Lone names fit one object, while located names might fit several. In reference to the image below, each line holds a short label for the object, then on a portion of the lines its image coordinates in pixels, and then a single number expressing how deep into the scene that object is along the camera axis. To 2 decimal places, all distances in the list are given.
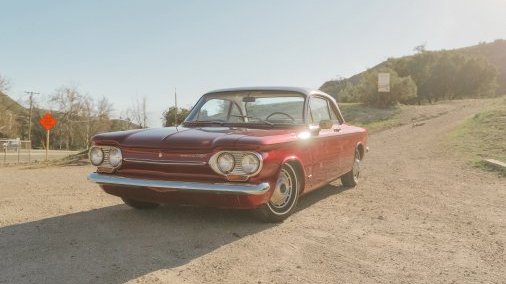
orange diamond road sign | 25.45
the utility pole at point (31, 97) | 69.69
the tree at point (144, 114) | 49.34
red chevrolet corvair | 4.35
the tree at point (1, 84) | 56.47
